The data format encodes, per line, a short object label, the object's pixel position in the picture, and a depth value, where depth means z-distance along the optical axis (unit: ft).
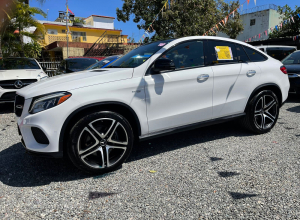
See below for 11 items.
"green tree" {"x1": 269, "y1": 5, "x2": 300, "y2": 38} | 74.85
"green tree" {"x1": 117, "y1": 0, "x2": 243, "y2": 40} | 63.77
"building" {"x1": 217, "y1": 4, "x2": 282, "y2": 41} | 113.82
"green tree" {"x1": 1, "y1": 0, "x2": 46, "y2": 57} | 42.39
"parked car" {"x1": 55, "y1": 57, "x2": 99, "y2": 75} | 25.50
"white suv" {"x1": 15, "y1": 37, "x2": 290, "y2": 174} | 8.71
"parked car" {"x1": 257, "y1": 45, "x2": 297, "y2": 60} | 36.08
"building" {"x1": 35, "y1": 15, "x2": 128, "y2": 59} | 78.64
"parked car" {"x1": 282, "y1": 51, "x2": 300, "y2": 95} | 22.04
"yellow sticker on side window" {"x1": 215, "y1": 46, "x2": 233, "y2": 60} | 12.18
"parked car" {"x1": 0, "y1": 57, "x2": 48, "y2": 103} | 19.94
